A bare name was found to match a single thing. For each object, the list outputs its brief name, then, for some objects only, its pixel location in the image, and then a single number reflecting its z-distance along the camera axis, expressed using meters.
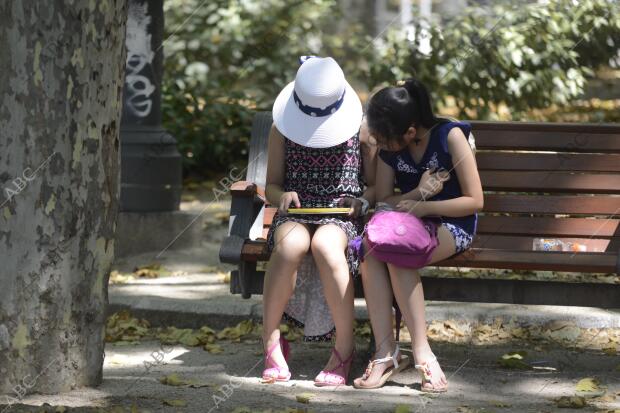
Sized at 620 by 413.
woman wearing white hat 9.42
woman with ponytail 9.28
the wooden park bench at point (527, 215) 9.58
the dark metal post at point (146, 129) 15.27
